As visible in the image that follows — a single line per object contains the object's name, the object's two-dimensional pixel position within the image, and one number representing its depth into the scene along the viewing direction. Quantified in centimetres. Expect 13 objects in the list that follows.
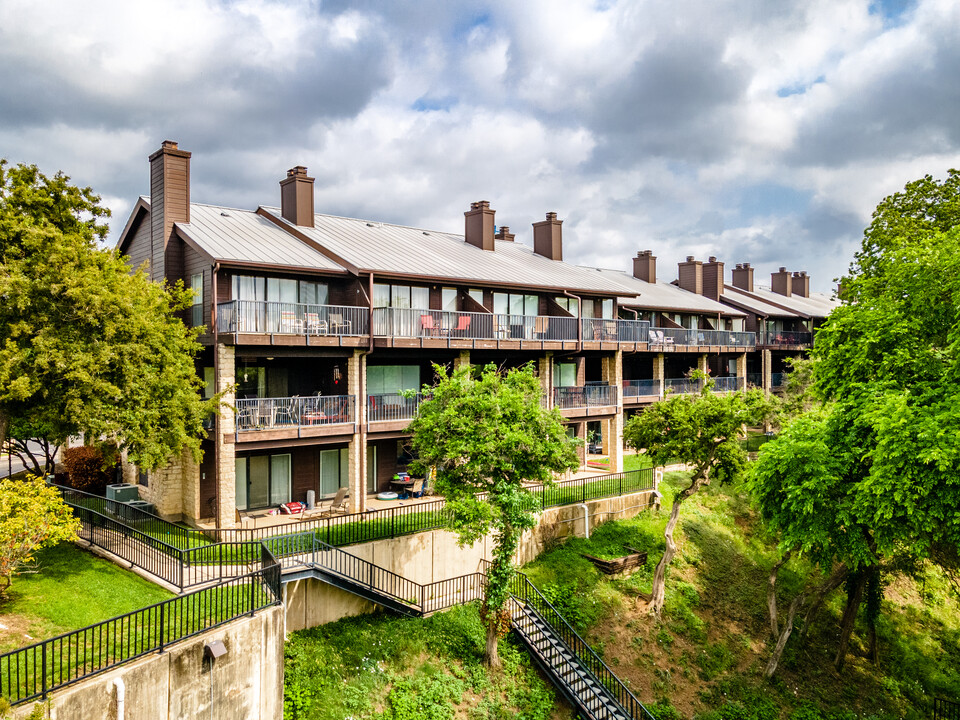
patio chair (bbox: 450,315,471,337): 2643
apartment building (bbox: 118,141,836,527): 2217
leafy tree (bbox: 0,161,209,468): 1553
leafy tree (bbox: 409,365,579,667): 1797
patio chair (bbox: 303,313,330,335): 2281
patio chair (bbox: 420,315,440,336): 2541
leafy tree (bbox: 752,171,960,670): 1652
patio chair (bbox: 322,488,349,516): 2228
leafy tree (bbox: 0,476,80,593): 1391
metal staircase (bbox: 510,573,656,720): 1912
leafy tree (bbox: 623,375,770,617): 2336
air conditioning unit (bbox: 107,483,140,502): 2371
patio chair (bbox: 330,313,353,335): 2327
